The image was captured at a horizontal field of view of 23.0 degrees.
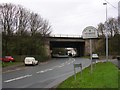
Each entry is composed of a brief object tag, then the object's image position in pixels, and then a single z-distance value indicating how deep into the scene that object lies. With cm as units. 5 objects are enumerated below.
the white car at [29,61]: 4965
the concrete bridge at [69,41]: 8967
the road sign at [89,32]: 1794
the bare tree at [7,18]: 6456
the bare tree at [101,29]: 9612
